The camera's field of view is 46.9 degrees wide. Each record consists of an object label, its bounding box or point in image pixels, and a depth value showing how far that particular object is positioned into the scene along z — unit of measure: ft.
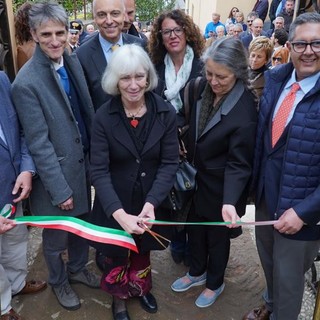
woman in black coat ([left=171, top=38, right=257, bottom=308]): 8.24
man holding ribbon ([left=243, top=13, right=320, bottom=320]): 7.07
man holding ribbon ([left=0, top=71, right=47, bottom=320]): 8.34
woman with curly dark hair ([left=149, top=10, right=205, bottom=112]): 10.50
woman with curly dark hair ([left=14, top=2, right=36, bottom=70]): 10.69
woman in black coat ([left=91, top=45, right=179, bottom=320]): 8.03
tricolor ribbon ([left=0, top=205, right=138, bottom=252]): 8.13
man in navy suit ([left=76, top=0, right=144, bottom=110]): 10.23
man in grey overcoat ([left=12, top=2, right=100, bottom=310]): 8.41
